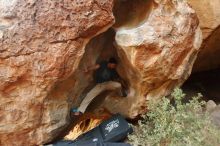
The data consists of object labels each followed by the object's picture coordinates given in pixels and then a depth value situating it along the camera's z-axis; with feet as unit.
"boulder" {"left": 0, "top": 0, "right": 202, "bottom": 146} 11.48
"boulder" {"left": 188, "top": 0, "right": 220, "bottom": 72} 17.29
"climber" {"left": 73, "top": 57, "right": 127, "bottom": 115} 14.53
